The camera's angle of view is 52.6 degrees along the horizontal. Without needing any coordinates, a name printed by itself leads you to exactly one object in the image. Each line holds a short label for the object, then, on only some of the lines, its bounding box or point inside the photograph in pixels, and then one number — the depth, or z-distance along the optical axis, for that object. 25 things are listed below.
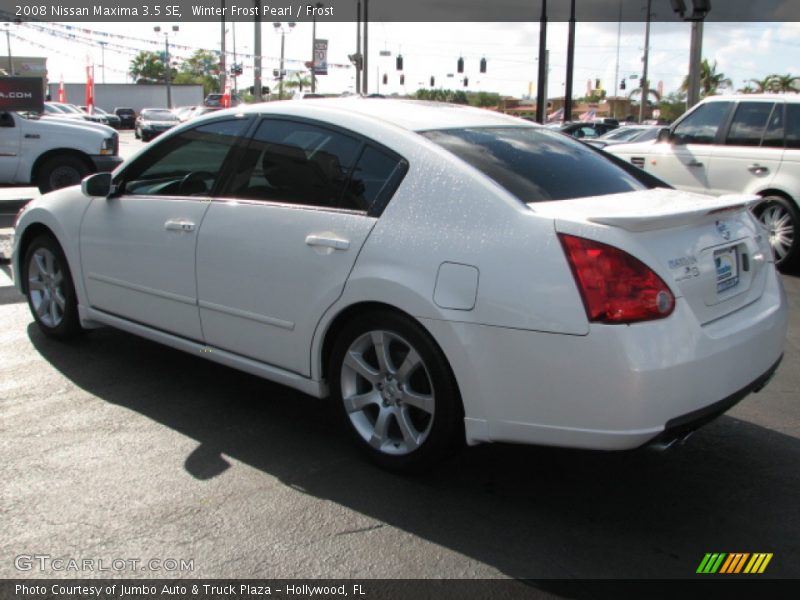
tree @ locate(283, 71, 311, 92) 73.07
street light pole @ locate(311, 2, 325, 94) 40.22
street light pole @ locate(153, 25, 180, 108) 49.50
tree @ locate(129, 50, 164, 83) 113.81
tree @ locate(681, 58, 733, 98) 84.75
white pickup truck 11.91
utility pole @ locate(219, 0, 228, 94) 37.78
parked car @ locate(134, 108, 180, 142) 37.56
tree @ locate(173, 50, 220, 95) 89.79
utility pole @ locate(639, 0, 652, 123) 49.53
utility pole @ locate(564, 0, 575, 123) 24.91
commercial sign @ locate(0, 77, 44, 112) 11.98
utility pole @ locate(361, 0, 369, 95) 33.25
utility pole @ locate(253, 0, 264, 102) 25.47
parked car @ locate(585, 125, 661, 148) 17.41
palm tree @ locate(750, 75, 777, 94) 70.88
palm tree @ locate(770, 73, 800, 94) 64.21
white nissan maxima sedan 2.96
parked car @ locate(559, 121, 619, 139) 22.82
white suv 8.44
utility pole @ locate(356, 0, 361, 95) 35.84
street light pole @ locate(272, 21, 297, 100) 41.79
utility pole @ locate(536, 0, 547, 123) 23.12
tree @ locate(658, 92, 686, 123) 72.62
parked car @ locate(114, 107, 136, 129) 57.56
